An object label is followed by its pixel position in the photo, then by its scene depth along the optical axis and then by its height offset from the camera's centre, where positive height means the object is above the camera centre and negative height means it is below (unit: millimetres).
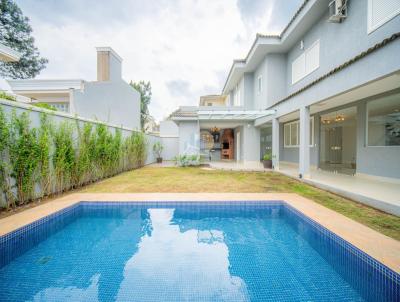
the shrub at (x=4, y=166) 4885 -457
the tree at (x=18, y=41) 22875 +12679
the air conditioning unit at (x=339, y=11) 8414 +5708
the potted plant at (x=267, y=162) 13344 -951
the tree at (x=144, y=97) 40281 +10238
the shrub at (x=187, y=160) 15930 -993
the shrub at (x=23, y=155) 5234 -207
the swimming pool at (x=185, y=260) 2875 -2061
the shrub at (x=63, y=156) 6797 -304
